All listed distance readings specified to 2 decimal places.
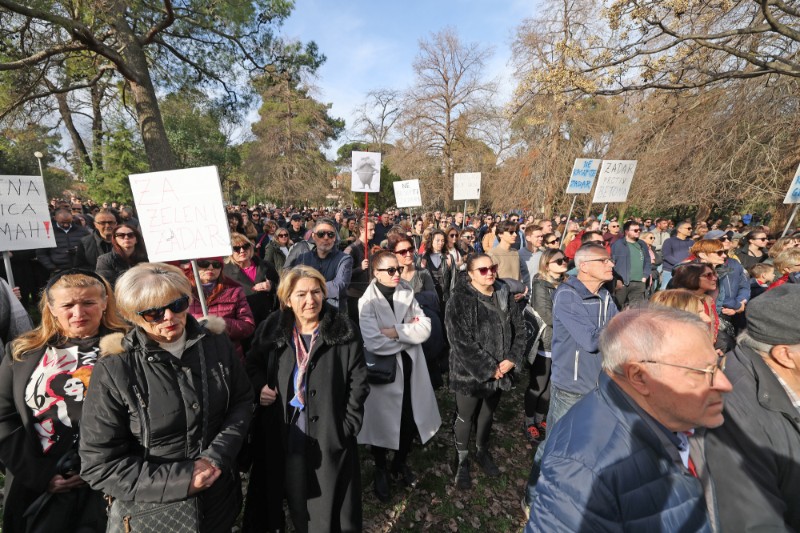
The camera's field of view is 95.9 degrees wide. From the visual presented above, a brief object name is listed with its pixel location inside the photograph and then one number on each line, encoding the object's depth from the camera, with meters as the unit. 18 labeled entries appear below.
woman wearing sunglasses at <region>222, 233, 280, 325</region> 3.93
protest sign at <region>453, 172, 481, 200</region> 9.11
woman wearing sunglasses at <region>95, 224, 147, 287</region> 3.92
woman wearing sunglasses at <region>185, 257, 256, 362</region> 3.01
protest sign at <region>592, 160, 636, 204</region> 7.04
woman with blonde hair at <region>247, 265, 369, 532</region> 2.21
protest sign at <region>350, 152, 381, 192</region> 5.72
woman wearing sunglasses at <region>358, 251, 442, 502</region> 2.99
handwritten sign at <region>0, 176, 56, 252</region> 3.45
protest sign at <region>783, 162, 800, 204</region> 7.23
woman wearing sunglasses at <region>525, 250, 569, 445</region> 3.74
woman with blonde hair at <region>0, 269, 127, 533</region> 1.83
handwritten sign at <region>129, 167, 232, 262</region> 2.79
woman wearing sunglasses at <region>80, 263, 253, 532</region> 1.62
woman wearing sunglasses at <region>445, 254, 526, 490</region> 3.10
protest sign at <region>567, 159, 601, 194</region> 7.43
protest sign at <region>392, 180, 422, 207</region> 8.32
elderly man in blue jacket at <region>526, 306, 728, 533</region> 1.21
